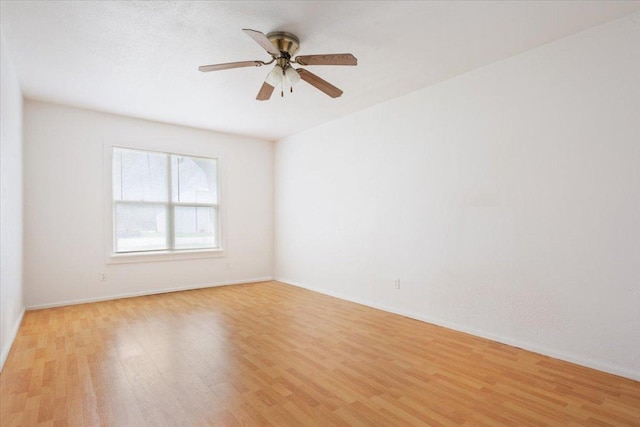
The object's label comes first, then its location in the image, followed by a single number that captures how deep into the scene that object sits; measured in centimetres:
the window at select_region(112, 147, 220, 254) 504
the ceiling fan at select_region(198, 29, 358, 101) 256
